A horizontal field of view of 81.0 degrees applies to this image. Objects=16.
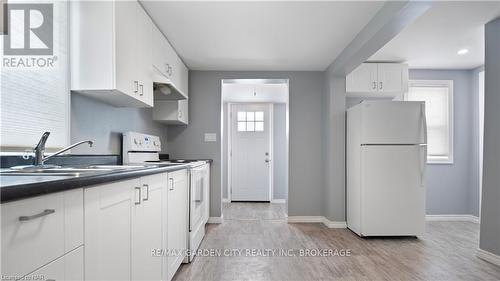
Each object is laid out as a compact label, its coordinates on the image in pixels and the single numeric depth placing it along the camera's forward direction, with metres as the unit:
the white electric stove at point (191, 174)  2.65
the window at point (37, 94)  1.46
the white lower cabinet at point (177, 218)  2.10
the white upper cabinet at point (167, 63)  2.72
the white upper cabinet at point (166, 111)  3.59
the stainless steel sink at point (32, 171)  1.18
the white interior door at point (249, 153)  6.32
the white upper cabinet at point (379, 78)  4.16
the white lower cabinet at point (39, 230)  0.69
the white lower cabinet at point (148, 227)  1.50
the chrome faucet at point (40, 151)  1.49
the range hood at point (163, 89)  2.61
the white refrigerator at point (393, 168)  3.40
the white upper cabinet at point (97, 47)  1.86
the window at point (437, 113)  4.46
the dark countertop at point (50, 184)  0.67
